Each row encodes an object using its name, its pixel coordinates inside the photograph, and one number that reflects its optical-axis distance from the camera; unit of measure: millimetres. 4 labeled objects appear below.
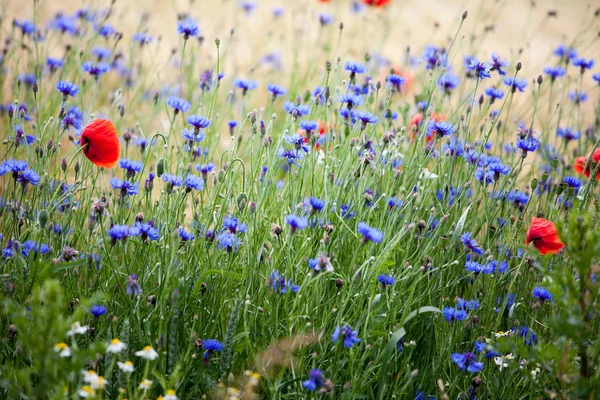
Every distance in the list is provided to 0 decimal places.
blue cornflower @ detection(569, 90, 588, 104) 6723
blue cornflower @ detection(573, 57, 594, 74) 6137
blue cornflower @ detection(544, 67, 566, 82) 6086
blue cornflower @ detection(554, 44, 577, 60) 6877
